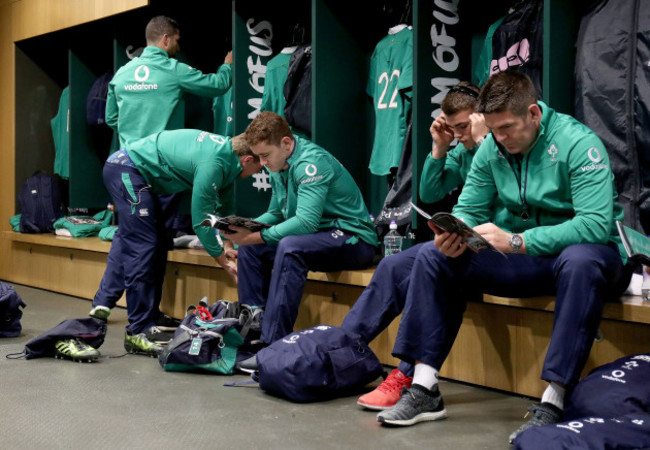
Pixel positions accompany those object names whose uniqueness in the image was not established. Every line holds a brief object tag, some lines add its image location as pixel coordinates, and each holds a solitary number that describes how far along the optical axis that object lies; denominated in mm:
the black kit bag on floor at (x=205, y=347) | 3330
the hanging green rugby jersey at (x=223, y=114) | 5207
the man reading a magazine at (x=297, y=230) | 3361
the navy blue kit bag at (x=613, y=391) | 2230
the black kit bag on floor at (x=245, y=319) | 3430
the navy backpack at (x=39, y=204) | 6445
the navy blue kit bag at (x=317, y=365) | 2873
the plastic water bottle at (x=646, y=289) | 2682
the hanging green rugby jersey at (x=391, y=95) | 4066
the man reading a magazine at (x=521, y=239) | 2508
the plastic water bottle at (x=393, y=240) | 3899
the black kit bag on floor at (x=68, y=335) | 3643
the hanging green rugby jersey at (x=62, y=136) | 6637
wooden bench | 2703
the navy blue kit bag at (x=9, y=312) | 4176
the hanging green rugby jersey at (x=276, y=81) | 4699
